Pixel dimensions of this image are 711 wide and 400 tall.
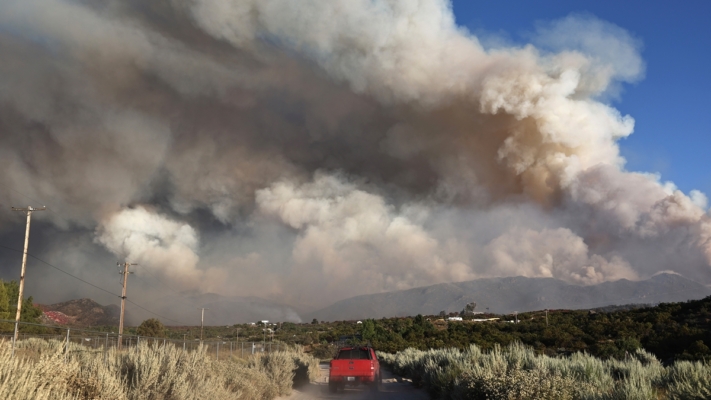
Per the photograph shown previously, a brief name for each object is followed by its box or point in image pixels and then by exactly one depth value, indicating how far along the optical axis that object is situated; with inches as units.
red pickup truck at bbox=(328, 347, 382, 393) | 753.6
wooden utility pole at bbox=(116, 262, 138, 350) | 1752.0
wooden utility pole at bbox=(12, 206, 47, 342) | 1269.6
